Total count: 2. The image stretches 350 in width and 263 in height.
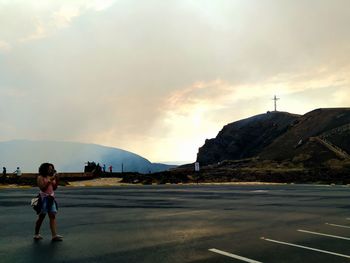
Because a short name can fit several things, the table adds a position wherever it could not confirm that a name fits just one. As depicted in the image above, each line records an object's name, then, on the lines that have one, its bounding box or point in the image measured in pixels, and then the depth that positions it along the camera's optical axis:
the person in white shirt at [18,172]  51.24
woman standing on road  10.14
